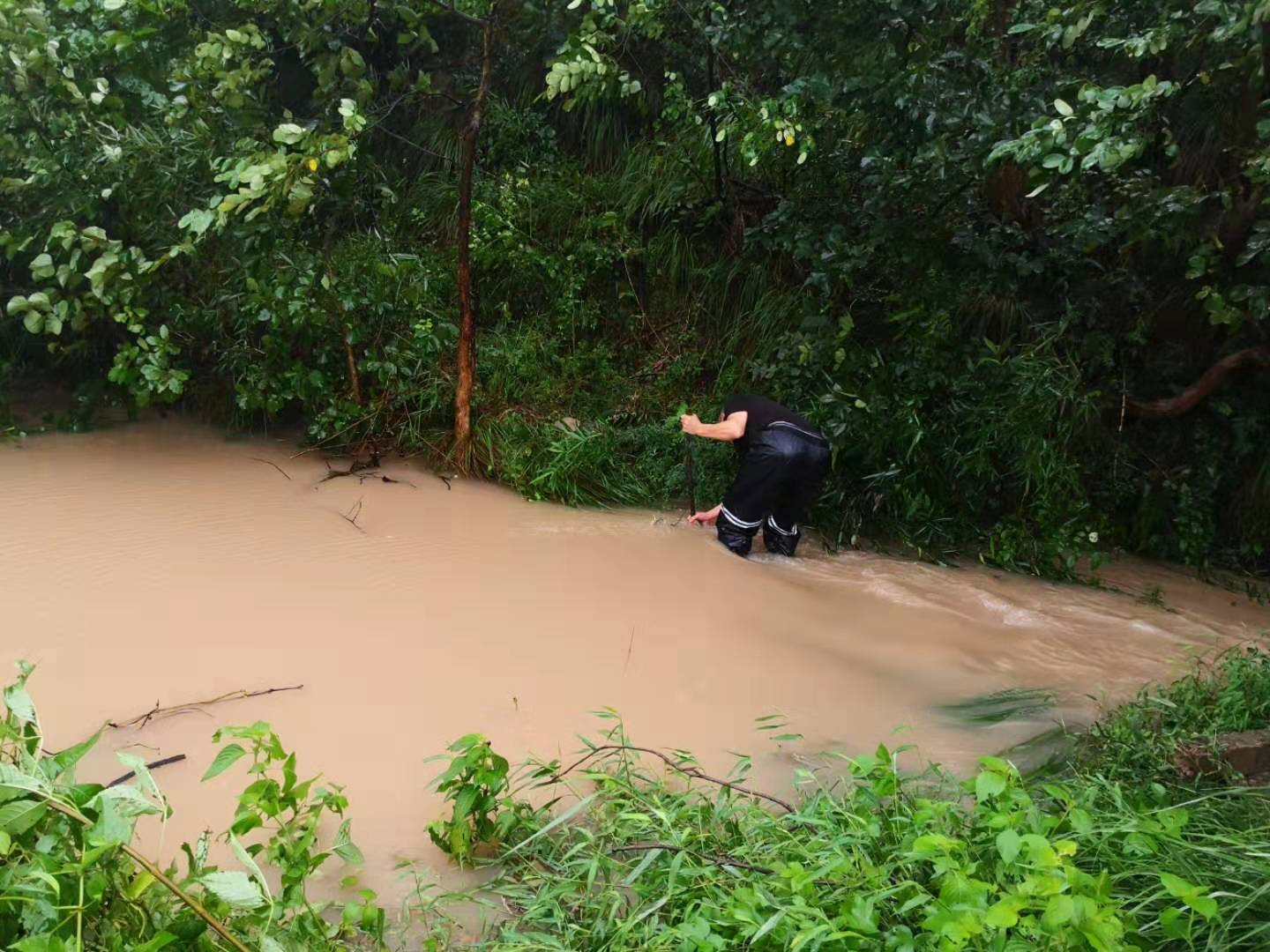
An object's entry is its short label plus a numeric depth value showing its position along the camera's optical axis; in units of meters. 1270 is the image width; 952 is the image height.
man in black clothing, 4.83
